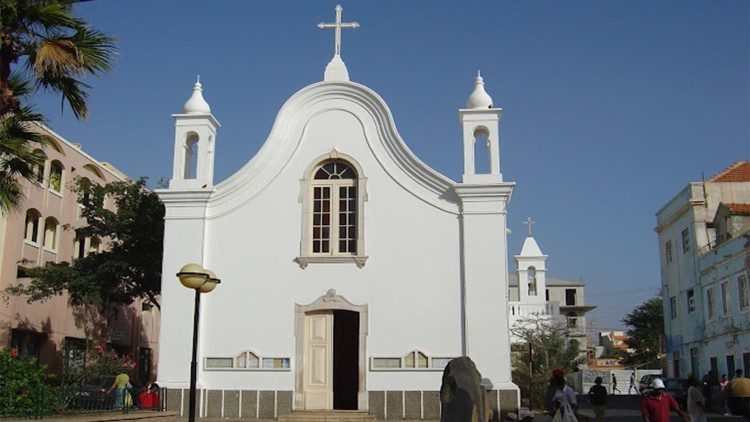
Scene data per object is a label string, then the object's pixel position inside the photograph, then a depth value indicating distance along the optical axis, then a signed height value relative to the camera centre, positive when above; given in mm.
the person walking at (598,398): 18781 -462
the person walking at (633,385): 43494 -378
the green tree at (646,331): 66188 +3851
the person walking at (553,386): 11466 -121
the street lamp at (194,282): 11898 +1369
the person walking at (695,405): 12852 -420
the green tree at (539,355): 25047 +959
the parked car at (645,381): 34253 -150
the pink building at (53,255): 29047 +4431
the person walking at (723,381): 25484 -85
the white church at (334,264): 17891 +2500
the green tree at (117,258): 24031 +3408
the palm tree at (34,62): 13578 +5201
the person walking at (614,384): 44619 -336
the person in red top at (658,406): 10500 -355
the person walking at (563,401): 10031 -321
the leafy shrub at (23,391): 13000 -273
